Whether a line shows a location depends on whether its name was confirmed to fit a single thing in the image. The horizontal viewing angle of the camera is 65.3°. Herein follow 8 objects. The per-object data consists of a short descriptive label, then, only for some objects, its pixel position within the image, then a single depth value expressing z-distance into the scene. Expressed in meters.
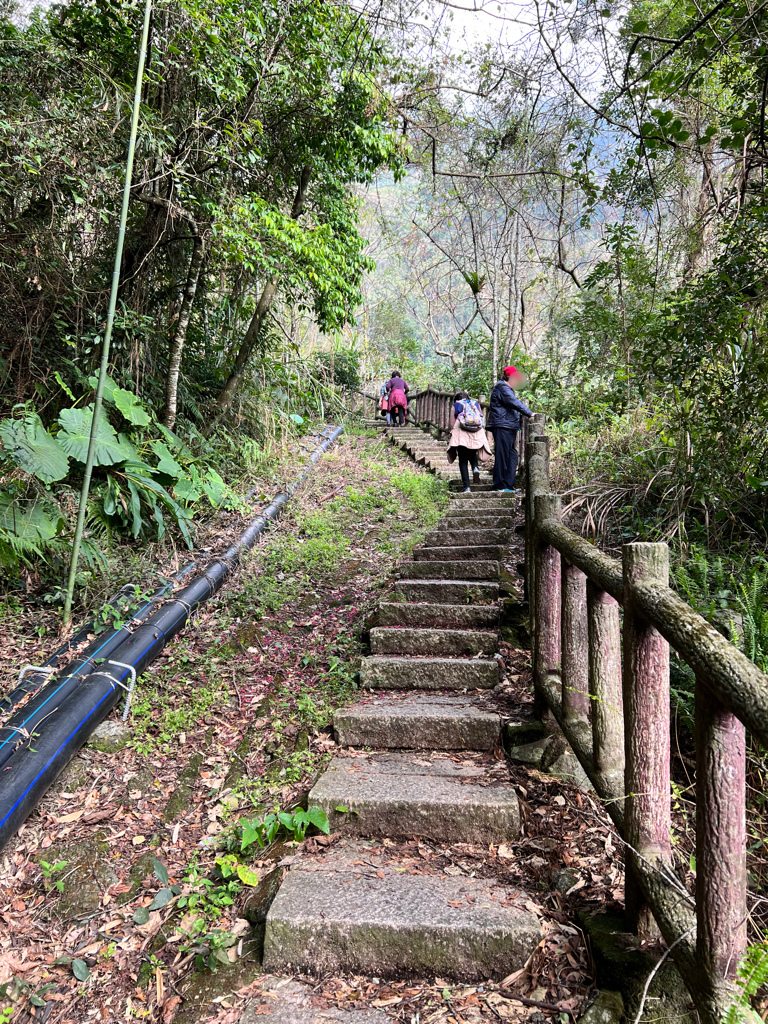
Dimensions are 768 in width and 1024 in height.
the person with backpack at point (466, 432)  7.16
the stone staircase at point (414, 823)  2.01
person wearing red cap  6.79
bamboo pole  3.44
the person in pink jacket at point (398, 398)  14.19
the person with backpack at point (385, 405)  14.60
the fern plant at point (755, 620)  2.65
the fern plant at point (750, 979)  1.13
